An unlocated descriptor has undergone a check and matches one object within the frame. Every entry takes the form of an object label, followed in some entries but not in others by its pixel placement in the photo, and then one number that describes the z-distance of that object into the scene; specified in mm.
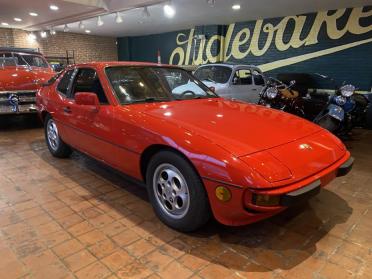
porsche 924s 1755
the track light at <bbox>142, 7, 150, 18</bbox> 7430
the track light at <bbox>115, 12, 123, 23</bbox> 8542
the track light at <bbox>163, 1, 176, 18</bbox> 7393
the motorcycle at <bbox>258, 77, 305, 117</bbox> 6090
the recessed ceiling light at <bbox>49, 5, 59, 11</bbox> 7859
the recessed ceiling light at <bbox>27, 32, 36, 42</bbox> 12633
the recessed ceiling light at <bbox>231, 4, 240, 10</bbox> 7270
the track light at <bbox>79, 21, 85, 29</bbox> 10649
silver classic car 6496
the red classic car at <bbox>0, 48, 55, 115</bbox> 5574
